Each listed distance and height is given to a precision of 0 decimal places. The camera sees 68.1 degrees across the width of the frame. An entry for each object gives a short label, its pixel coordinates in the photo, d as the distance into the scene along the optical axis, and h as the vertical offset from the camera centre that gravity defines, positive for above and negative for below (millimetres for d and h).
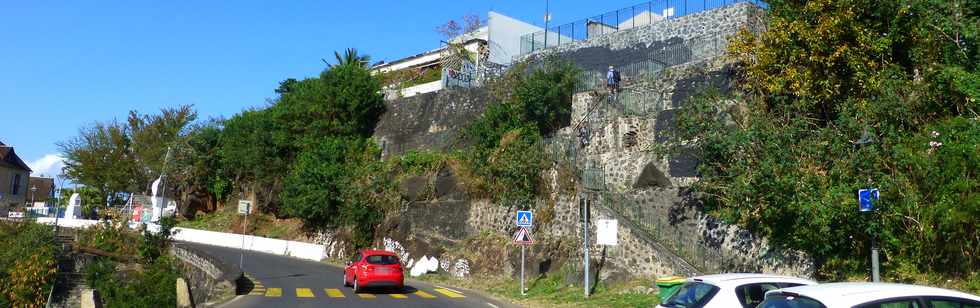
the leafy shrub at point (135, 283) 32281 -2003
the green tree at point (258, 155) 49219 +6027
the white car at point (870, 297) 7070 -341
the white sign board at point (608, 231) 19484 +614
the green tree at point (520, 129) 28172 +5579
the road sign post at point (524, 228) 21703 +698
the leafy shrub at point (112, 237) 37125 +59
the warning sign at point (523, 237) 21688 +430
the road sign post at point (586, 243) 20297 +281
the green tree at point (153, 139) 60625 +8517
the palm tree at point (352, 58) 55219 +14468
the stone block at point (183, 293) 19395 -1414
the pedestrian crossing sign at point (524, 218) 21906 +996
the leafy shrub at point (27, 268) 31641 -1427
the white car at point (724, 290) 9672 -447
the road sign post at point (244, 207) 30141 +1507
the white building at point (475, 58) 46781 +12668
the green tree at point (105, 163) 60406 +6277
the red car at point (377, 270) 22484 -740
